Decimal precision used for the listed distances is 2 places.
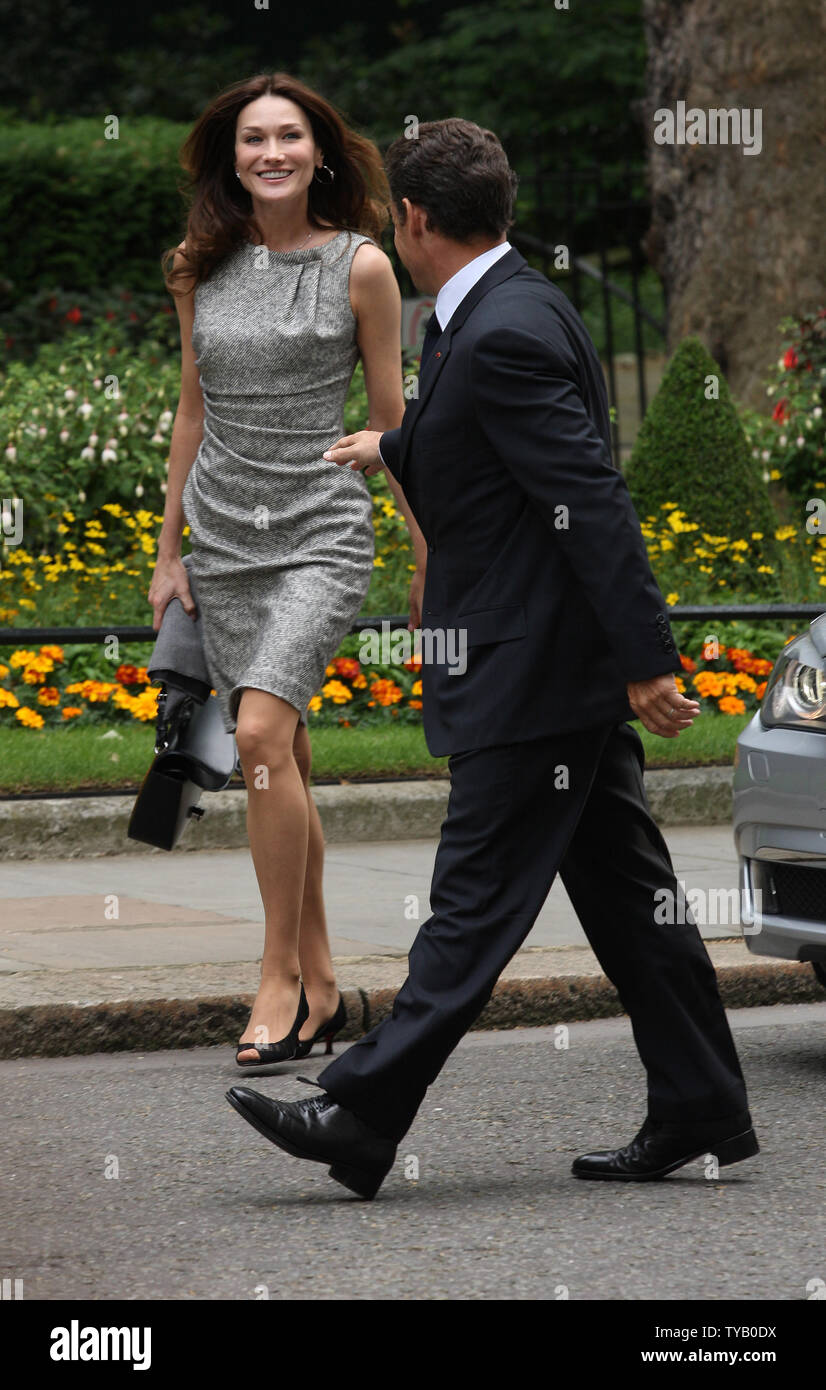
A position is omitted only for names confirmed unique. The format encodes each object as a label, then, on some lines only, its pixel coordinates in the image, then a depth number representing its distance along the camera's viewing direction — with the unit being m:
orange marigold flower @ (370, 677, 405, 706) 18.95
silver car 9.89
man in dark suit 7.52
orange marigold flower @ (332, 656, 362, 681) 19.11
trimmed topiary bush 23.52
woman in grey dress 9.77
